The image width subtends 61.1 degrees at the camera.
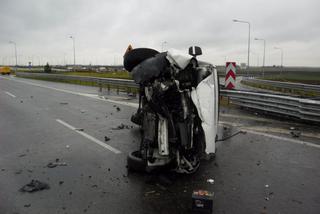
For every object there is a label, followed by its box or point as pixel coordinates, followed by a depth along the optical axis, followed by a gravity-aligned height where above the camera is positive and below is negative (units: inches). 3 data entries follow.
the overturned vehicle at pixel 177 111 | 165.6 -22.4
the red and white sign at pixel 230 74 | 487.2 +1.6
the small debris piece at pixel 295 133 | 272.4 -59.1
